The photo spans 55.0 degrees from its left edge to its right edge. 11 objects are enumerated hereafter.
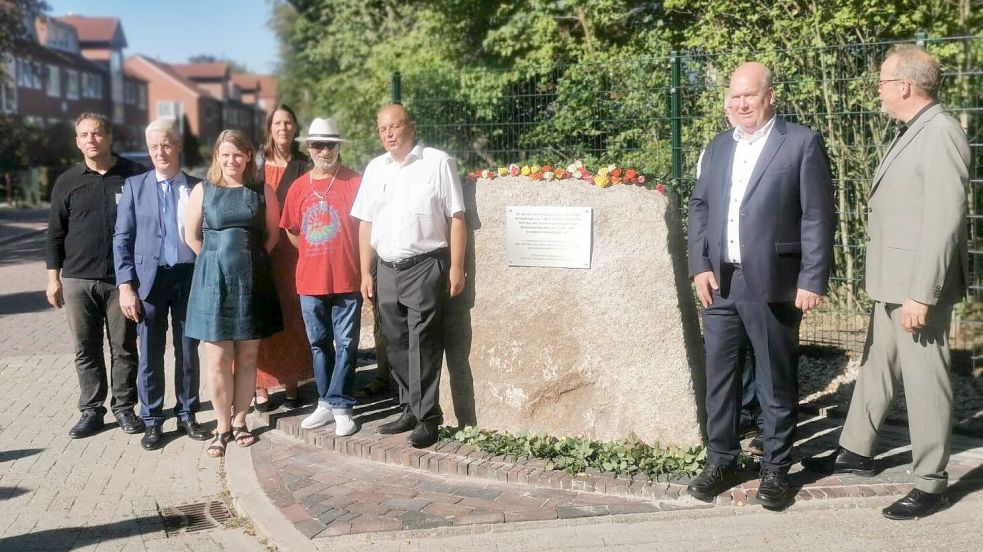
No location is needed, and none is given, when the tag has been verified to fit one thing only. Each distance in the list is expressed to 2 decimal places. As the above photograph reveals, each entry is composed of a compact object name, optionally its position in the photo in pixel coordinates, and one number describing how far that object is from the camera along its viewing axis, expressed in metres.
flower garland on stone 5.09
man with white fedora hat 5.74
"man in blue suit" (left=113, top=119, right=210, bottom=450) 5.79
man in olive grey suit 4.26
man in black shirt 5.94
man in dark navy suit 4.36
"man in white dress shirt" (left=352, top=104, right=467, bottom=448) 5.28
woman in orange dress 6.32
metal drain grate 4.66
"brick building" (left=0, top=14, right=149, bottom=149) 49.53
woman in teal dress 5.56
